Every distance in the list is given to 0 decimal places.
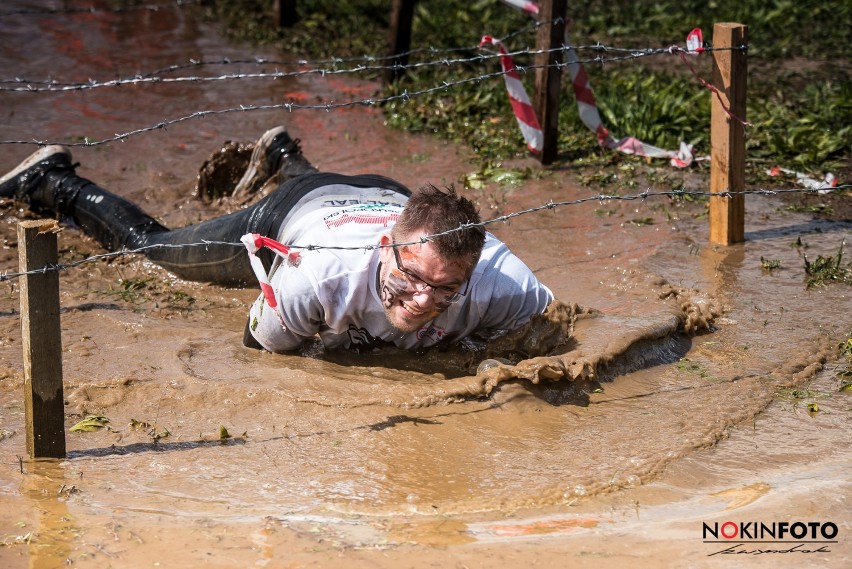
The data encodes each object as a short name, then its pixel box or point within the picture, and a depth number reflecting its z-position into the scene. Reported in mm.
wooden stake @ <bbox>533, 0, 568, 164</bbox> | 15256
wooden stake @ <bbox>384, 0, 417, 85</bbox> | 19234
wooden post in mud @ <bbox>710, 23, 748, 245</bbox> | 12742
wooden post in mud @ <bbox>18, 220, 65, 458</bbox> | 7883
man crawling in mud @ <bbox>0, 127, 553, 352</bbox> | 9250
